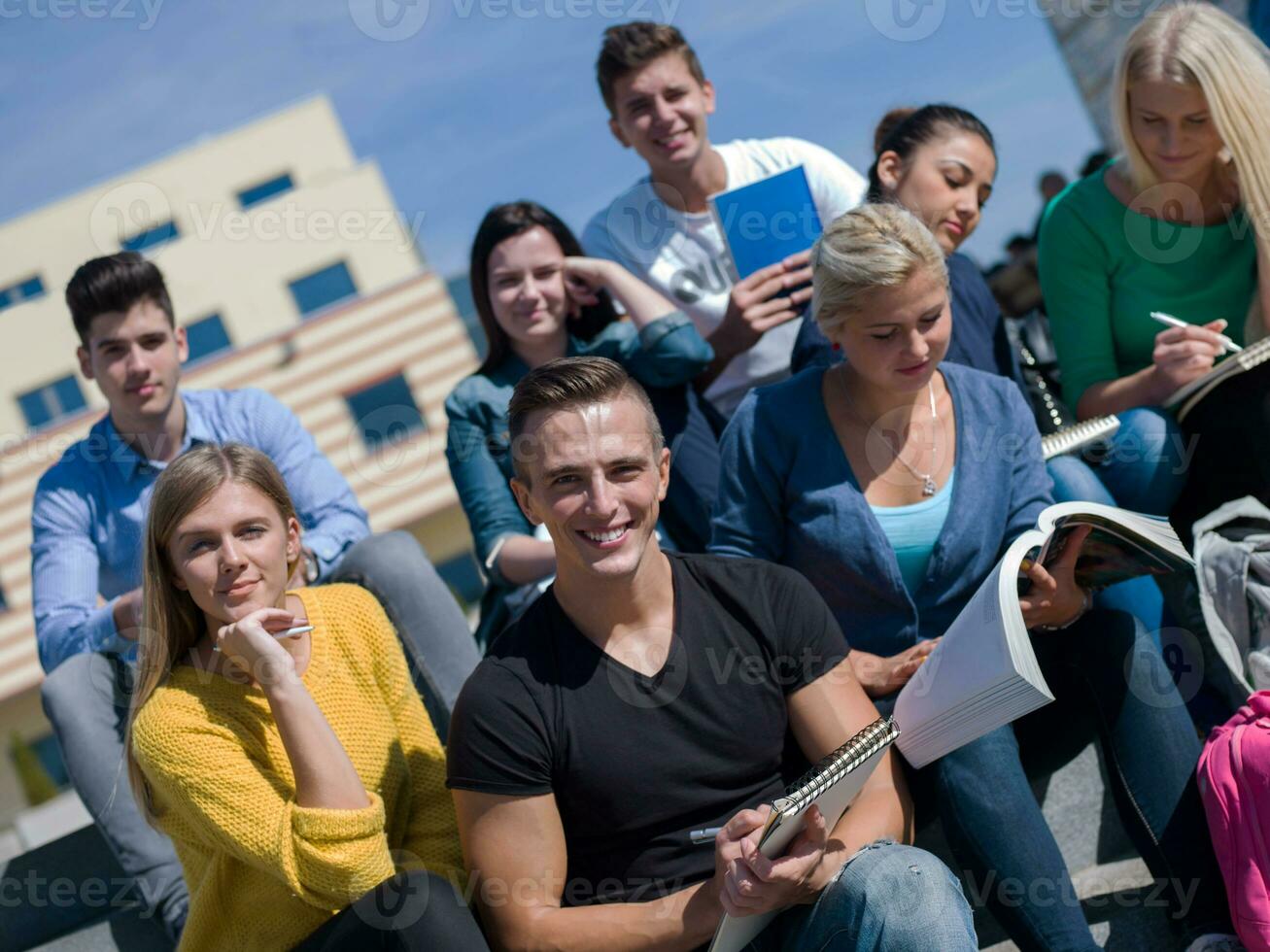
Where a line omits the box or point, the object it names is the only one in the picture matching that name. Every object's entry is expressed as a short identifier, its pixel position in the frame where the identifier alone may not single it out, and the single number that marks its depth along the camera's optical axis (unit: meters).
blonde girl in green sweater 3.57
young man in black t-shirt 2.33
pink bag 2.47
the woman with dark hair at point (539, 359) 3.82
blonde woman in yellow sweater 2.47
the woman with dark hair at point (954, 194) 3.79
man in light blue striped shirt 3.42
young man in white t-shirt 4.29
